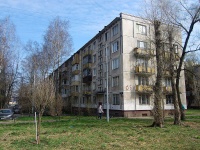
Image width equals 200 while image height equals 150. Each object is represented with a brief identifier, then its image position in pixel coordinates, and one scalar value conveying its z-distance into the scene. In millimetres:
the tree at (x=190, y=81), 44516
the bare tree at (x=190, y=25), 18719
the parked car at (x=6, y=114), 25984
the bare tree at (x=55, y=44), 34719
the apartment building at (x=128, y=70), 31391
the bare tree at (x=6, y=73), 33000
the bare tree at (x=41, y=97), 9727
